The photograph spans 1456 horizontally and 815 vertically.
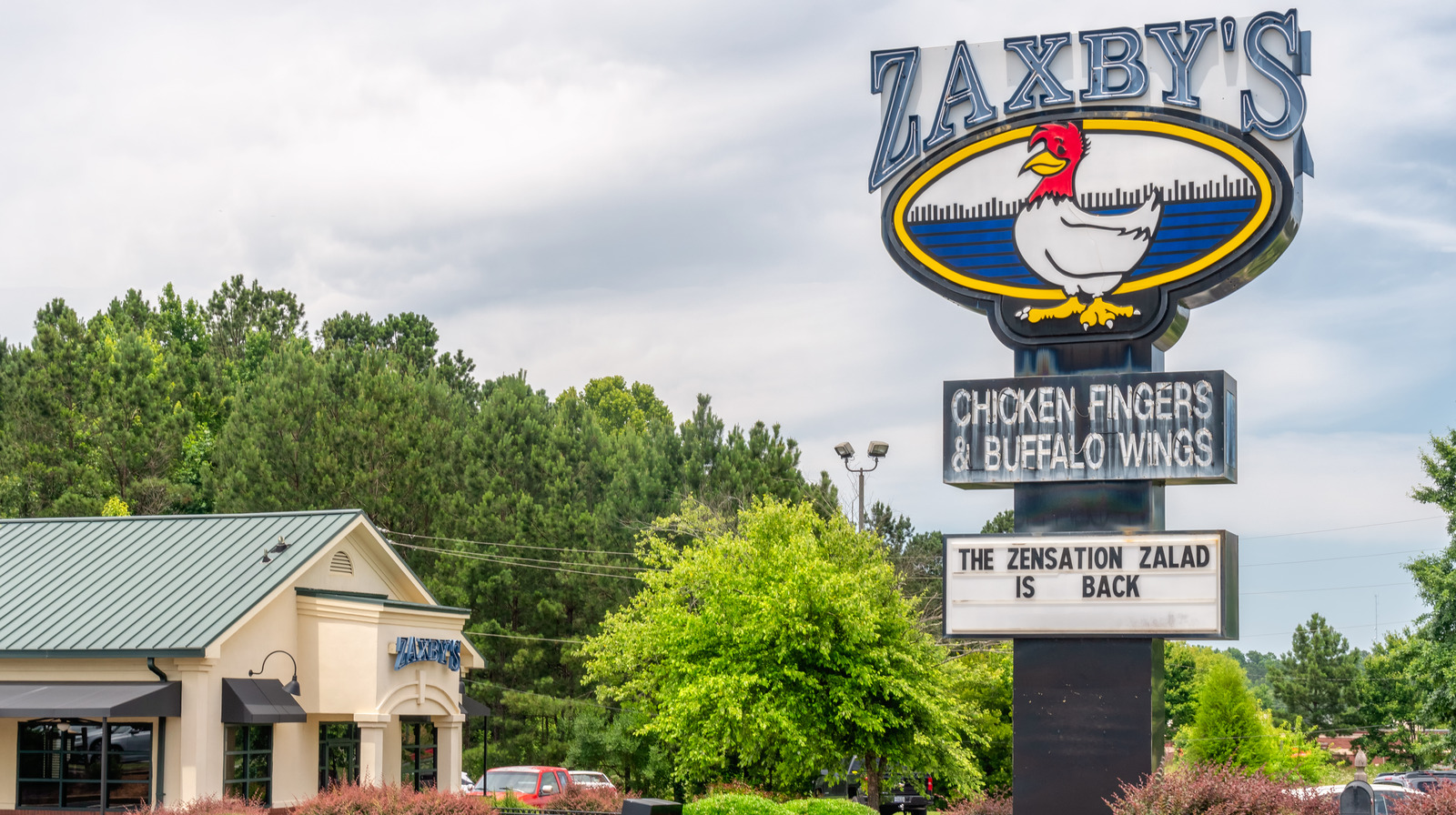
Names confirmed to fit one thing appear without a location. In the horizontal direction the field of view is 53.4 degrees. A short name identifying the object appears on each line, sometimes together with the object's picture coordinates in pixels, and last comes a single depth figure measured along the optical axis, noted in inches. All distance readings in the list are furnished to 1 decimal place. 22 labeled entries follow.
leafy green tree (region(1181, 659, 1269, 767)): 1734.7
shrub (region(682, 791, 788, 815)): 951.0
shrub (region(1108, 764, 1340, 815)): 695.1
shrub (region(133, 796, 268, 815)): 906.1
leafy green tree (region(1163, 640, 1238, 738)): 3166.8
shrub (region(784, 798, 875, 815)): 1003.3
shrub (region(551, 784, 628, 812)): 1270.9
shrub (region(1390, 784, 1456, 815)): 656.4
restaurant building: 1007.0
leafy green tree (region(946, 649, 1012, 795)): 1510.8
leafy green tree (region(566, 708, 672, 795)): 1758.1
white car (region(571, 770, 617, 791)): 1519.9
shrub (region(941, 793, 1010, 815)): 1184.2
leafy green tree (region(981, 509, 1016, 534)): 2721.5
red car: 1331.2
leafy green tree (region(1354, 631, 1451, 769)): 2817.4
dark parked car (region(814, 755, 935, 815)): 1472.7
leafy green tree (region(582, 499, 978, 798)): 1230.3
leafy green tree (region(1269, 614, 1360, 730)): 3218.5
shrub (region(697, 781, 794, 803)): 1259.2
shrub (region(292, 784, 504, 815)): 850.1
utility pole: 1501.0
